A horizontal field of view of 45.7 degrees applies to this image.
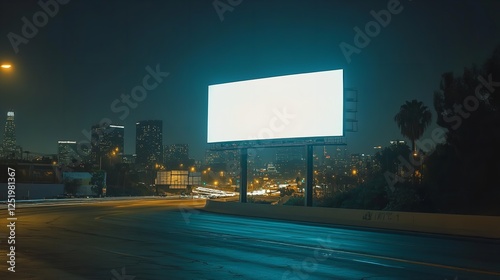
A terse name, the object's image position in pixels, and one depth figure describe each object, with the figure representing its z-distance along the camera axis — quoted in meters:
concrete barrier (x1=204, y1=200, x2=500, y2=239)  26.31
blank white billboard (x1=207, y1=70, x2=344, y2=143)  41.00
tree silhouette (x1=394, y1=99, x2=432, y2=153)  68.62
